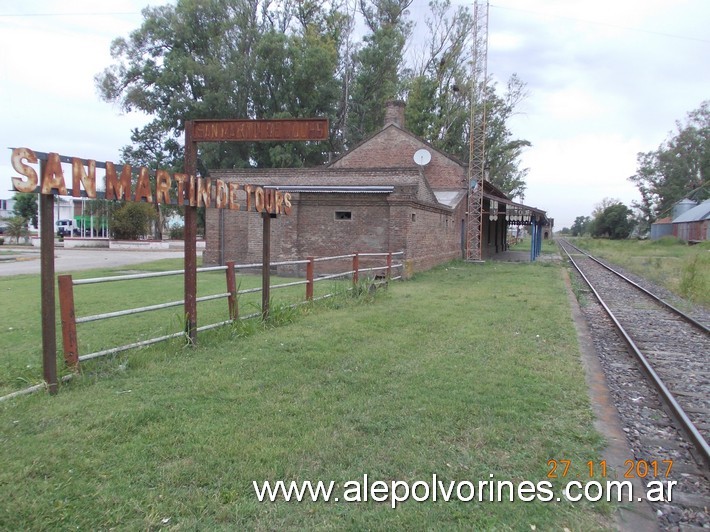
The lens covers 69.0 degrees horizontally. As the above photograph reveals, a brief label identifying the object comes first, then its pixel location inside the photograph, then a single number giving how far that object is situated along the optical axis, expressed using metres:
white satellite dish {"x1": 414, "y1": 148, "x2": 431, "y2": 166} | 28.05
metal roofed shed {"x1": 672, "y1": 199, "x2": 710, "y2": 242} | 51.81
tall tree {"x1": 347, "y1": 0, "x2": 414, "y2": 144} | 42.97
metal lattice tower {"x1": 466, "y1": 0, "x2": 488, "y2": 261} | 30.81
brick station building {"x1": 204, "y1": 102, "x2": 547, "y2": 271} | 18.72
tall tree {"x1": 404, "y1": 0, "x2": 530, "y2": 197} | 46.31
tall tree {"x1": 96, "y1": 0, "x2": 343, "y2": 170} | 38.91
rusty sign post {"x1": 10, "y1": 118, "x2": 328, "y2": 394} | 4.62
